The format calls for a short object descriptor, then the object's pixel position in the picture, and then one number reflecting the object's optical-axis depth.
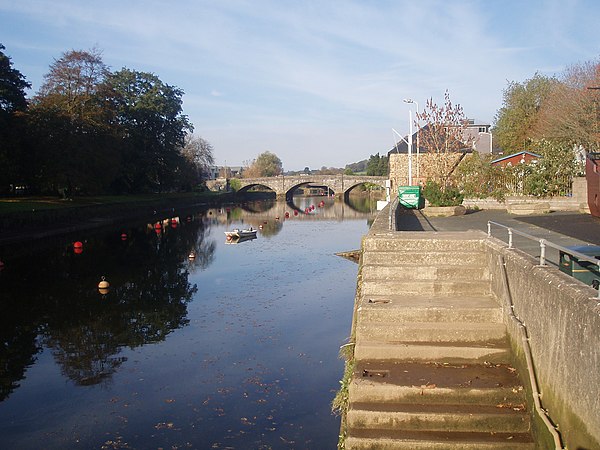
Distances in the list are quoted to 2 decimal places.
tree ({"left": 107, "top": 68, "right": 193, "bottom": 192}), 66.94
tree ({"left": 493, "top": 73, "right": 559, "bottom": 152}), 57.10
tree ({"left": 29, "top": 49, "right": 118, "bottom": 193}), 45.16
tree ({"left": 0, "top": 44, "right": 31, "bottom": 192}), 41.66
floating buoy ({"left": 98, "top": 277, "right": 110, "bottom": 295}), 22.44
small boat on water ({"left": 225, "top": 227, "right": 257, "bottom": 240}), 39.09
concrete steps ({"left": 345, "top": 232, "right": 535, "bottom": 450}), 7.92
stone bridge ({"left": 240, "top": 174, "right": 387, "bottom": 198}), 103.06
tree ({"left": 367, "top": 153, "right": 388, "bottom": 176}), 120.66
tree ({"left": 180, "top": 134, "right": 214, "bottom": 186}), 78.88
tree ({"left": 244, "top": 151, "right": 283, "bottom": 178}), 154.38
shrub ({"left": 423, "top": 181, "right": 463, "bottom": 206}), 28.02
